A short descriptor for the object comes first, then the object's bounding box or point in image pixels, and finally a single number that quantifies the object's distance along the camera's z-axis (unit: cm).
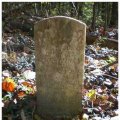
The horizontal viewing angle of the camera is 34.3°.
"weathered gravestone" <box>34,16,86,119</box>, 231
